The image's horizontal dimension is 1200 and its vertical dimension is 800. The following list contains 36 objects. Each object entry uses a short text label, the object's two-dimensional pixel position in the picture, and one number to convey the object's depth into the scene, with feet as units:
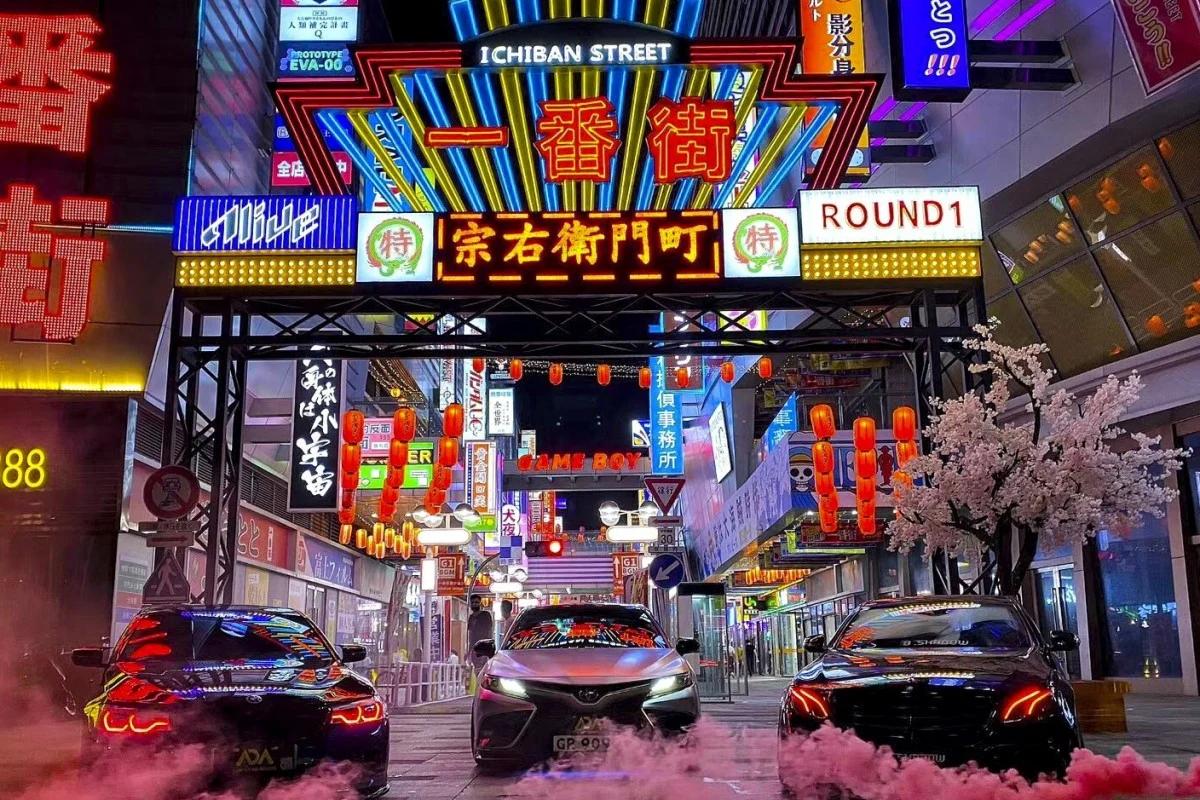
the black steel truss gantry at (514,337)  52.47
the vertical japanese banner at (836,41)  75.31
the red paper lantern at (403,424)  71.77
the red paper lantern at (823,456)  75.61
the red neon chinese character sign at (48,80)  55.21
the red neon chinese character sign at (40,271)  51.85
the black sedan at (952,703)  22.38
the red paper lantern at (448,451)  77.56
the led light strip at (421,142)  59.77
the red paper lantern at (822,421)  71.67
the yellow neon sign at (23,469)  53.52
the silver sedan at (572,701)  27.94
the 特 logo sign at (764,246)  51.60
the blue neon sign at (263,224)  51.60
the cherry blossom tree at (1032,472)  41.96
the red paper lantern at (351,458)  68.33
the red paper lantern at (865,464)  71.72
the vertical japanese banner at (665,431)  153.07
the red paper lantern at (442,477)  79.66
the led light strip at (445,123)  61.65
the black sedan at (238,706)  20.98
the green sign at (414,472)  77.51
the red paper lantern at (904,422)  62.85
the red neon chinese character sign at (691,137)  58.54
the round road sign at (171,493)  43.34
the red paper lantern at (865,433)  70.18
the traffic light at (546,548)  95.04
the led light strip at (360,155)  61.98
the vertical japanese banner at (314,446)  67.51
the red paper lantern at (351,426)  67.36
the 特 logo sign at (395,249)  51.62
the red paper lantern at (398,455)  73.20
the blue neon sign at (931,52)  58.03
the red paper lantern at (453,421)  75.66
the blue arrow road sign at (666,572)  52.21
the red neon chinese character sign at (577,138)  58.34
